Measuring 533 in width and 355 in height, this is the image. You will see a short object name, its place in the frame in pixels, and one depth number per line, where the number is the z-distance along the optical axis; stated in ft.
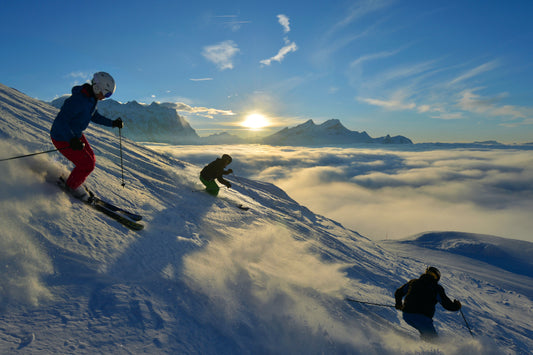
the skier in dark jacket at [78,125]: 14.85
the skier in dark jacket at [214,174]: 34.17
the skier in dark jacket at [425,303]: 15.93
